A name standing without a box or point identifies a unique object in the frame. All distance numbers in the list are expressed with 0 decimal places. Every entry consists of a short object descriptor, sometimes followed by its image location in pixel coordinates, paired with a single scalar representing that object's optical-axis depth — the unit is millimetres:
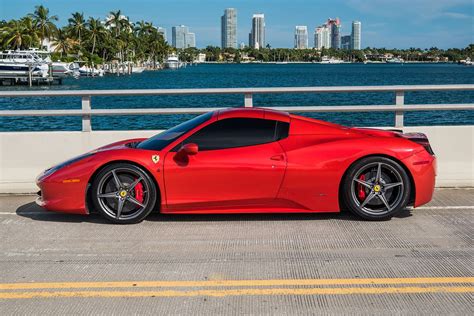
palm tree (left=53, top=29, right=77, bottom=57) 144500
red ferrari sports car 6746
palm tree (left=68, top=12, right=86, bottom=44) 143875
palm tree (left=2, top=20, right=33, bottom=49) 118125
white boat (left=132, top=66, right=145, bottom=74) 179925
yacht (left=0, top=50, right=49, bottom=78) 90250
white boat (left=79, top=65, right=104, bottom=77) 138825
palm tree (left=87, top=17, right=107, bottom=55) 147250
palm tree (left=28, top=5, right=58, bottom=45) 120938
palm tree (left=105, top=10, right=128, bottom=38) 170738
